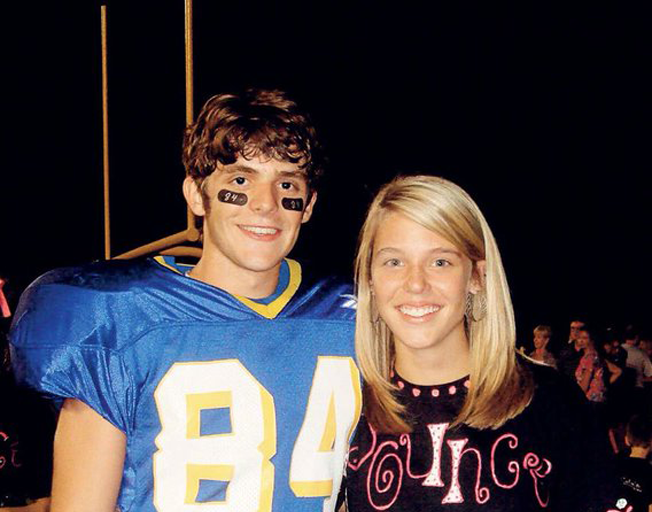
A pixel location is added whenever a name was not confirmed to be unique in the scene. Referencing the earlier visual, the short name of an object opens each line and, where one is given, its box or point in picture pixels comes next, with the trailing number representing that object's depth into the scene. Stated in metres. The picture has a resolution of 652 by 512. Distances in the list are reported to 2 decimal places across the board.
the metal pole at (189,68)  4.08
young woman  1.80
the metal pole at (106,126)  5.45
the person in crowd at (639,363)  7.04
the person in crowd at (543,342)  6.77
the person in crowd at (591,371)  6.02
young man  1.76
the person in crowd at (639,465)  3.33
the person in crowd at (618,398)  6.07
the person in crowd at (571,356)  6.38
